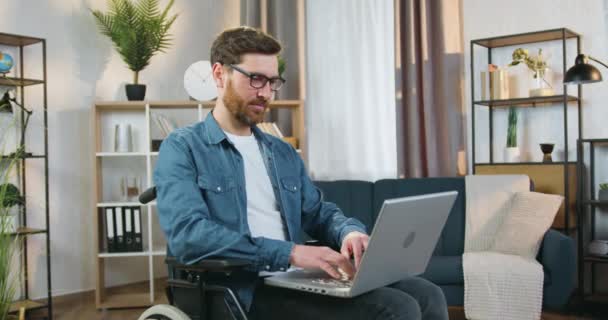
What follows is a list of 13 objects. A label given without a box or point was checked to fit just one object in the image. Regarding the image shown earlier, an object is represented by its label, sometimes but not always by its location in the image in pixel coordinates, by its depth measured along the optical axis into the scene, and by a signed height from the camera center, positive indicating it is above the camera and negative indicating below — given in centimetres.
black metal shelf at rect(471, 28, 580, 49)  406 +69
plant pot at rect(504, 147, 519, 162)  421 -1
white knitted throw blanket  323 -63
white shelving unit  432 -3
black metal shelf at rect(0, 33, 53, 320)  390 -4
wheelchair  167 -35
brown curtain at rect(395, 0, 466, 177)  440 +41
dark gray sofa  330 -43
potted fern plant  437 +79
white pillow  345 -36
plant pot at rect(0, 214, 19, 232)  376 -34
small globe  384 +54
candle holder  409 +1
